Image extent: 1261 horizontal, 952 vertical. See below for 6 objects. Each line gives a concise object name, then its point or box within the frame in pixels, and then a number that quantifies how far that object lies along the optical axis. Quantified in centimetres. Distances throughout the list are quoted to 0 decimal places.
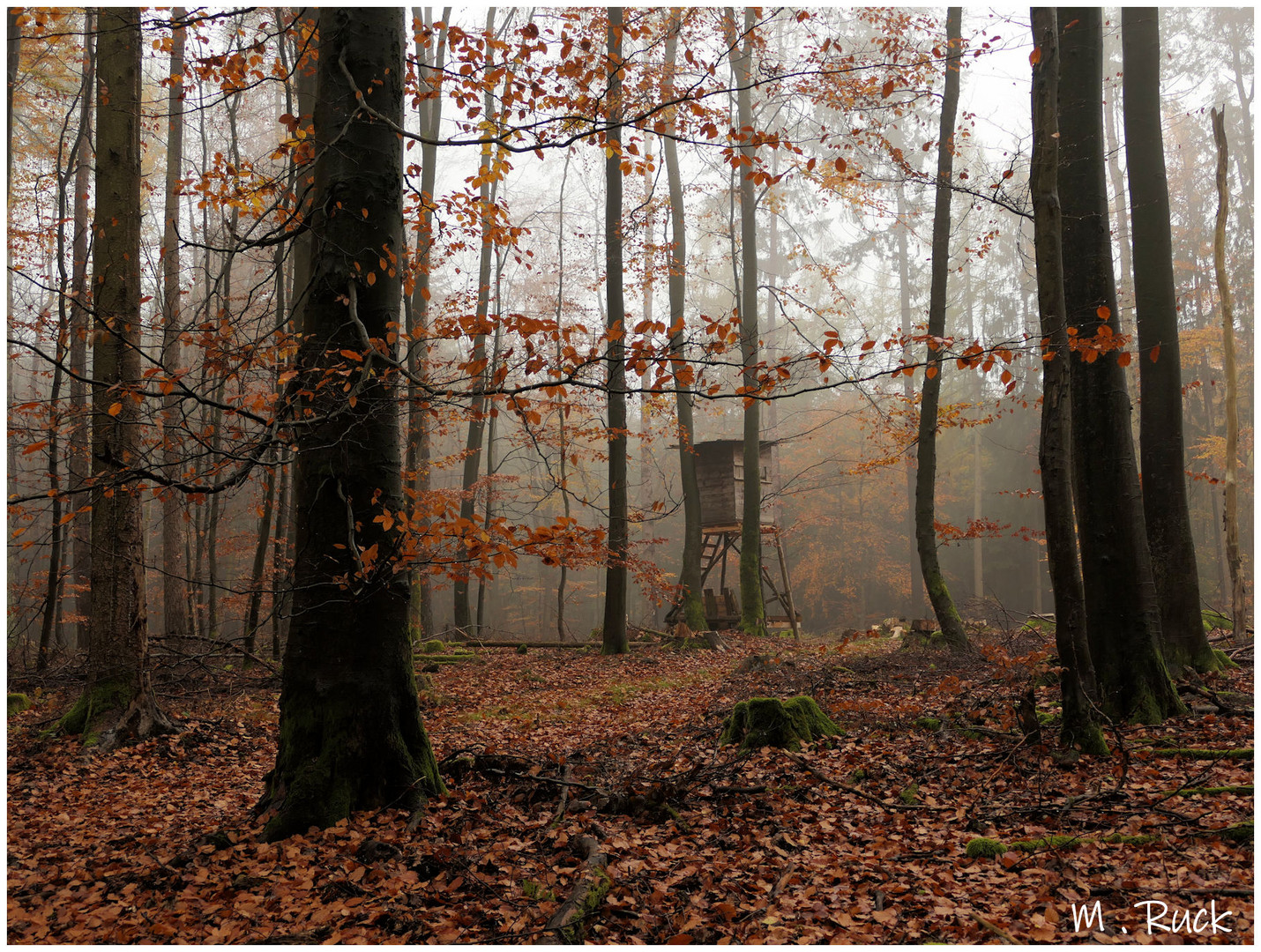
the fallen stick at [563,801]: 421
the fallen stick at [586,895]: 301
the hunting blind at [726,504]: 1723
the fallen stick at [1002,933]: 279
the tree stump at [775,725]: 579
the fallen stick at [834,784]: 446
